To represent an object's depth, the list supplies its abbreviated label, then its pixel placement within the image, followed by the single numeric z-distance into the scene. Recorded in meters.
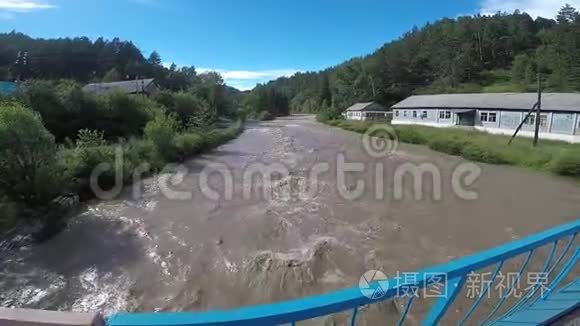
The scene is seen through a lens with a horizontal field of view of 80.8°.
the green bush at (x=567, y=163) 13.46
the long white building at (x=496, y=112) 20.39
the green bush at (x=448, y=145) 19.36
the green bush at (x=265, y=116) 70.05
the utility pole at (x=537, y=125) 17.62
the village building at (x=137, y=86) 33.34
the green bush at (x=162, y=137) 15.83
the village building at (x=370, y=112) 45.84
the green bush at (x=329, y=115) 53.91
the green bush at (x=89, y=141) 11.82
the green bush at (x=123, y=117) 20.95
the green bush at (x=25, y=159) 8.46
